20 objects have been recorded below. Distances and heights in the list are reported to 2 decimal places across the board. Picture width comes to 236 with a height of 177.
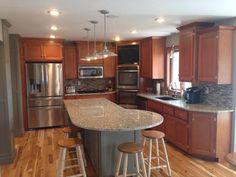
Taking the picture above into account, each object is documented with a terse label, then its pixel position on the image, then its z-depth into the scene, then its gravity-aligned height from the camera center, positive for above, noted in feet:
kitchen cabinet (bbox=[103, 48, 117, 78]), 21.58 +0.87
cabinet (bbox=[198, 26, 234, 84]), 11.83 +1.07
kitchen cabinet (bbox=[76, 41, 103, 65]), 20.60 +2.35
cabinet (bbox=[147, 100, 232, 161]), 11.89 -3.30
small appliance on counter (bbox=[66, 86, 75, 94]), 20.97 -1.31
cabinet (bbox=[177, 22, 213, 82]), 13.09 +1.50
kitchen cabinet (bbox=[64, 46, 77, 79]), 20.56 +1.24
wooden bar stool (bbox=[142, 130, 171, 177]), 10.30 -2.90
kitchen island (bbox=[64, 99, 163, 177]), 8.54 -1.95
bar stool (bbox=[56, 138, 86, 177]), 9.25 -3.29
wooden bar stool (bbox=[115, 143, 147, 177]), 8.45 -2.92
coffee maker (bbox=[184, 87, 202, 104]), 13.89 -1.32
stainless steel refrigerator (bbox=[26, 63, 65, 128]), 18.70 -1.58
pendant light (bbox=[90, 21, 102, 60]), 11.87 +1.15
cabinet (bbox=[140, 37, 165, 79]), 18.49 +1.48
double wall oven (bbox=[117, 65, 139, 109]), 20.45 -0.97
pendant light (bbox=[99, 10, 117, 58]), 11.09 +1.10
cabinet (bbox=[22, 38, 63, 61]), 18.56 +2.24
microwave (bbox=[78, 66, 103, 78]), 20.90 +0.34
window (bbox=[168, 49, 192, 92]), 17.43 +0.18
